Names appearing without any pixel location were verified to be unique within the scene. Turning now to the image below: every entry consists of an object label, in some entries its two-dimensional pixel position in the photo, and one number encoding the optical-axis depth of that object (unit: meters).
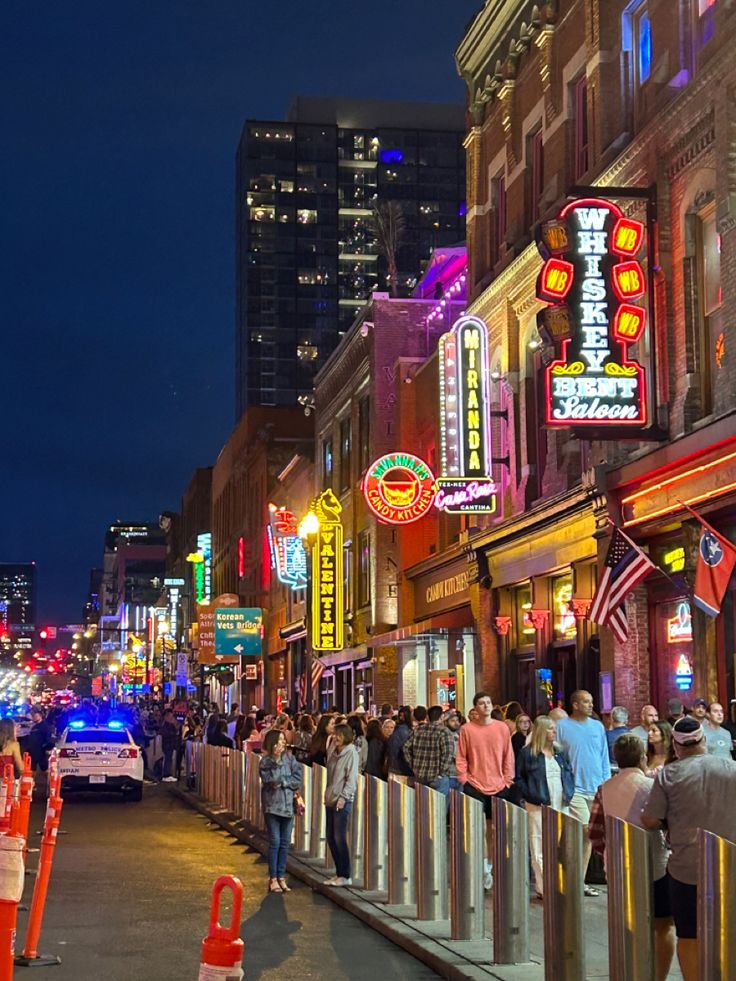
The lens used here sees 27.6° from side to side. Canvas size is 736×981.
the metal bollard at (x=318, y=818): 19.55
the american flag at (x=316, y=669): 42.84
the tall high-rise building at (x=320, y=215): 145.38
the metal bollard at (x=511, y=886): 11.03
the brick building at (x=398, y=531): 36.63
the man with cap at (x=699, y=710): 16.22
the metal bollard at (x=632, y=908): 8.36
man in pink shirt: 15.58
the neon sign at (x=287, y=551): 50.78
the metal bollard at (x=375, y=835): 15.43
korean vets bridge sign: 55.41
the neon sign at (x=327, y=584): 44.59
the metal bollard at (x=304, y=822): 20.09
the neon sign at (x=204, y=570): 88.75
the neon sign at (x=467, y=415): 29.70
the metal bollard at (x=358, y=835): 17.00
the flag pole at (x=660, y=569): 21.72
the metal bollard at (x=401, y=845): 14.37
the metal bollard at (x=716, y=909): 7.07
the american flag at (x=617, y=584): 22.12
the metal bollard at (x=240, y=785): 25.67
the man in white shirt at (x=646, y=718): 15.54
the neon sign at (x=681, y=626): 21.95
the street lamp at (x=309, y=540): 44.31
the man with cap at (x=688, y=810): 8.34
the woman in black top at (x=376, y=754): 19.33
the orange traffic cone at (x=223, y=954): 6.16
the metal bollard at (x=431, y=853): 13.31
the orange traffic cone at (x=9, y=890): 9.27
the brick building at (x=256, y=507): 66.00
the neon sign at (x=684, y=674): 21.81
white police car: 30.56
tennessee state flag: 19.69
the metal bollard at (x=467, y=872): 12.18
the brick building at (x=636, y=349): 20.84
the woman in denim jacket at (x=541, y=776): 14.82
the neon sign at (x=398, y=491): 35.59
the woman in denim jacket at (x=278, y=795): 16.61
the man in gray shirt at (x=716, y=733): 15.16
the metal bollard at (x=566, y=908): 9.45
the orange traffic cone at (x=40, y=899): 11.55
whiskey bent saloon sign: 21.66
